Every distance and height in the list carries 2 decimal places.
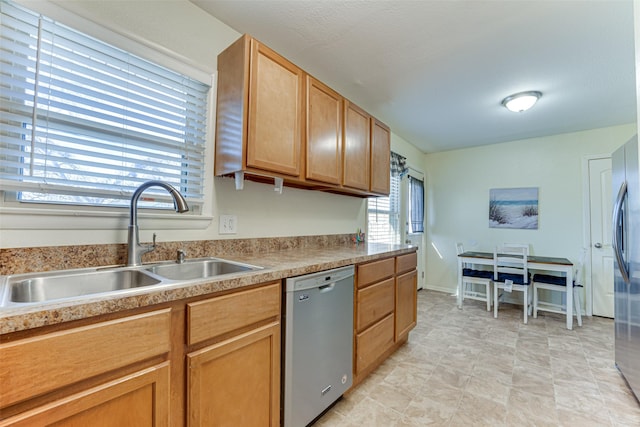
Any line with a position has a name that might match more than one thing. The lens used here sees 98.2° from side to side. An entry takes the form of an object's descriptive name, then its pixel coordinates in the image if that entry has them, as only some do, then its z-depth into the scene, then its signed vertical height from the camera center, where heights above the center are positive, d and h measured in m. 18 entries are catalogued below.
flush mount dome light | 2.58 +1.17
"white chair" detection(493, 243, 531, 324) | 3.23 -0.60
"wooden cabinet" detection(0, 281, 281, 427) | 0.69 -0.47
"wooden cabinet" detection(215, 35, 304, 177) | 1.56 +0.65
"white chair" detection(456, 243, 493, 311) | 3.53 -0.72
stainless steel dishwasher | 1.35 -0.65
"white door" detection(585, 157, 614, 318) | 3.38 -0.14
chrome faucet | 1.27 +0.03
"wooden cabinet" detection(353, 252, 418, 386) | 1.86 -0.67
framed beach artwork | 3.89 +0.23
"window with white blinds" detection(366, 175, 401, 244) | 3.45 +0.07
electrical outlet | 1.77 -0.02
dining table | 3.03 -0.49
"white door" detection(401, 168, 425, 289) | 4.13 -0.04
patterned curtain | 3.74 +0.80
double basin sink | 1.00 -0.25
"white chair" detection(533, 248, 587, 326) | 3.17 -0.72
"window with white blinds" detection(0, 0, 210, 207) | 1.12 +0.48
